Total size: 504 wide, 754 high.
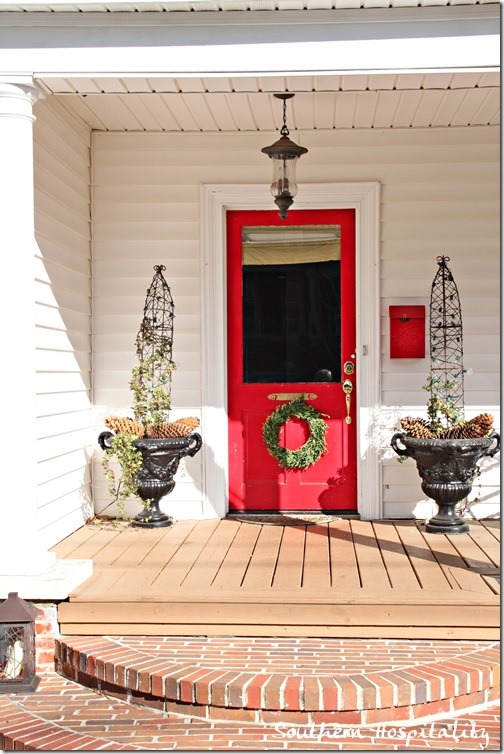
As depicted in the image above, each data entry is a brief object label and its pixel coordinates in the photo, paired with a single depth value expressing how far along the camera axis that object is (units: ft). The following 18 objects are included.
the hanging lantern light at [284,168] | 16.52
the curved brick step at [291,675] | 10.67
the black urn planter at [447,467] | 16.07
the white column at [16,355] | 12.67
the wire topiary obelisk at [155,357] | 17.57
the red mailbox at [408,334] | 18.02
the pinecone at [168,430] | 17.06
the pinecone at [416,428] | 16.60
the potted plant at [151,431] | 16.72
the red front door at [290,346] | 18.49
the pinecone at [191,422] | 17.39
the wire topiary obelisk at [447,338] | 17.97
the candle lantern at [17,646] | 11.89
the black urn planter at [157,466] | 16.67
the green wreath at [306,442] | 18.34
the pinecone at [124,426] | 16.93
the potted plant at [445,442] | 16.16
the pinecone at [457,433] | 16.57
